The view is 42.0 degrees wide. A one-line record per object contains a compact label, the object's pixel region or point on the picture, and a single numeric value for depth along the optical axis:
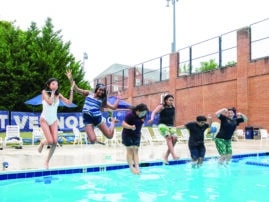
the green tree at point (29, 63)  20.73
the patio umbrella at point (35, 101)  15.34
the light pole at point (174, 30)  29.59
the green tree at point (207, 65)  28.38
